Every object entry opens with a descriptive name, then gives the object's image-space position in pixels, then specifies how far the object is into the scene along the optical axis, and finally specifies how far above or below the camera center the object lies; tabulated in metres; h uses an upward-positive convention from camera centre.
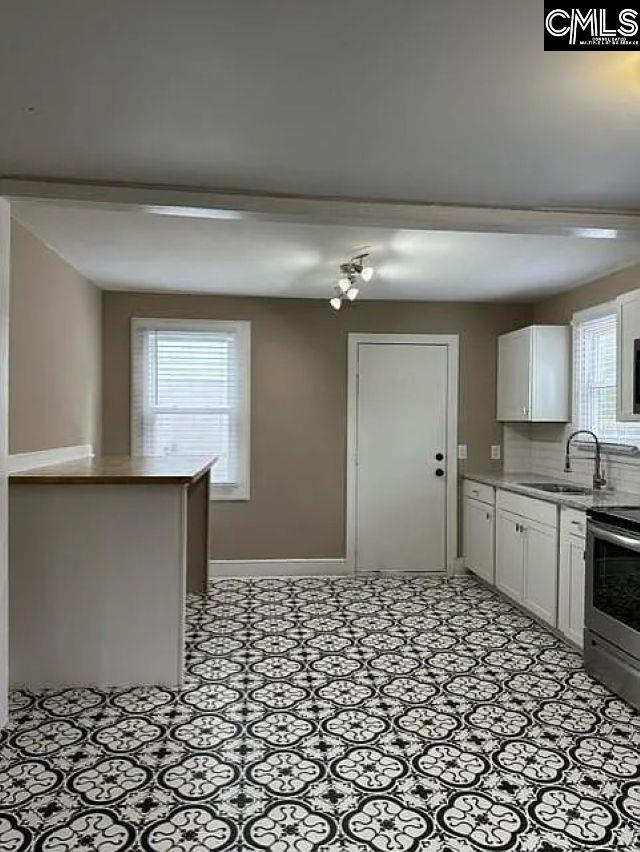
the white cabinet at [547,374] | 5.22 +0.33
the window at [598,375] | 4.68 +0.30
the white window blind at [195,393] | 5.66 +0.16
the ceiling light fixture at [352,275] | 4.23 +0.92
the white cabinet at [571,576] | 3.84 -0.93
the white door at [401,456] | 5.89 -0.37
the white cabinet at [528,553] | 4.22 -0.93
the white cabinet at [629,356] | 3.70 +0.35
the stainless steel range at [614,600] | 3.19 -0.92
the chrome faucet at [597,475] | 4.61 -0.40
